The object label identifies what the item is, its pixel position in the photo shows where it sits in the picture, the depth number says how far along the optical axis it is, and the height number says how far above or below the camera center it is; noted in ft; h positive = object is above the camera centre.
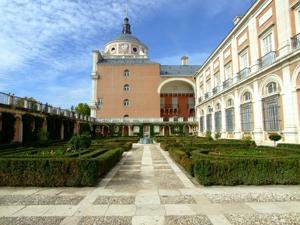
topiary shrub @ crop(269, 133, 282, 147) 46.75 -0.99
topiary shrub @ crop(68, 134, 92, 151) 35.19 -1.14
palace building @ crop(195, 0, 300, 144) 46.98 +14.77
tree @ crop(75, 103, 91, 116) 221.01 +25.35
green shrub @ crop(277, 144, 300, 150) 36.88 -2.40
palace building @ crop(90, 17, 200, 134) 150.51 +27.56
